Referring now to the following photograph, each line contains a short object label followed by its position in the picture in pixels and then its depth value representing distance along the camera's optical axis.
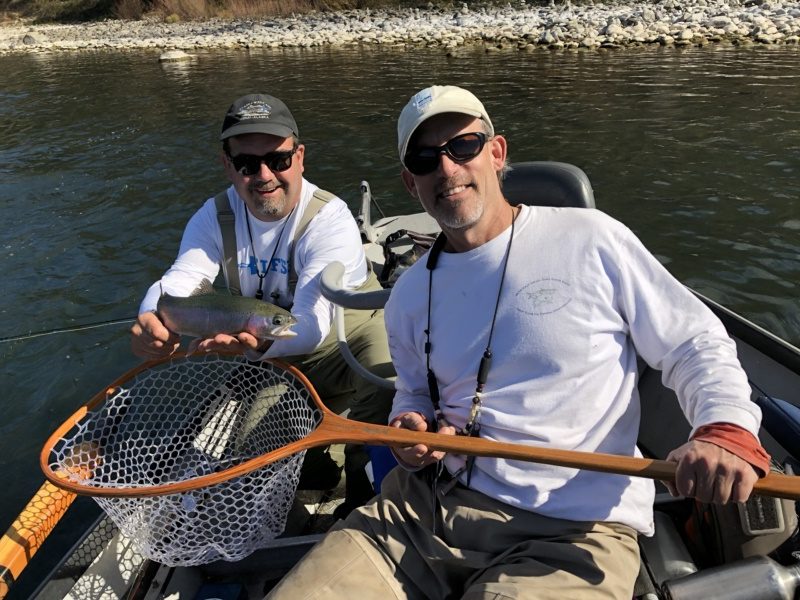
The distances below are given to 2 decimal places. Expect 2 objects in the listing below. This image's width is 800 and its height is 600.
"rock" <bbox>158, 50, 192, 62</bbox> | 33.66
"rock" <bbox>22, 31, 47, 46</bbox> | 46.25
